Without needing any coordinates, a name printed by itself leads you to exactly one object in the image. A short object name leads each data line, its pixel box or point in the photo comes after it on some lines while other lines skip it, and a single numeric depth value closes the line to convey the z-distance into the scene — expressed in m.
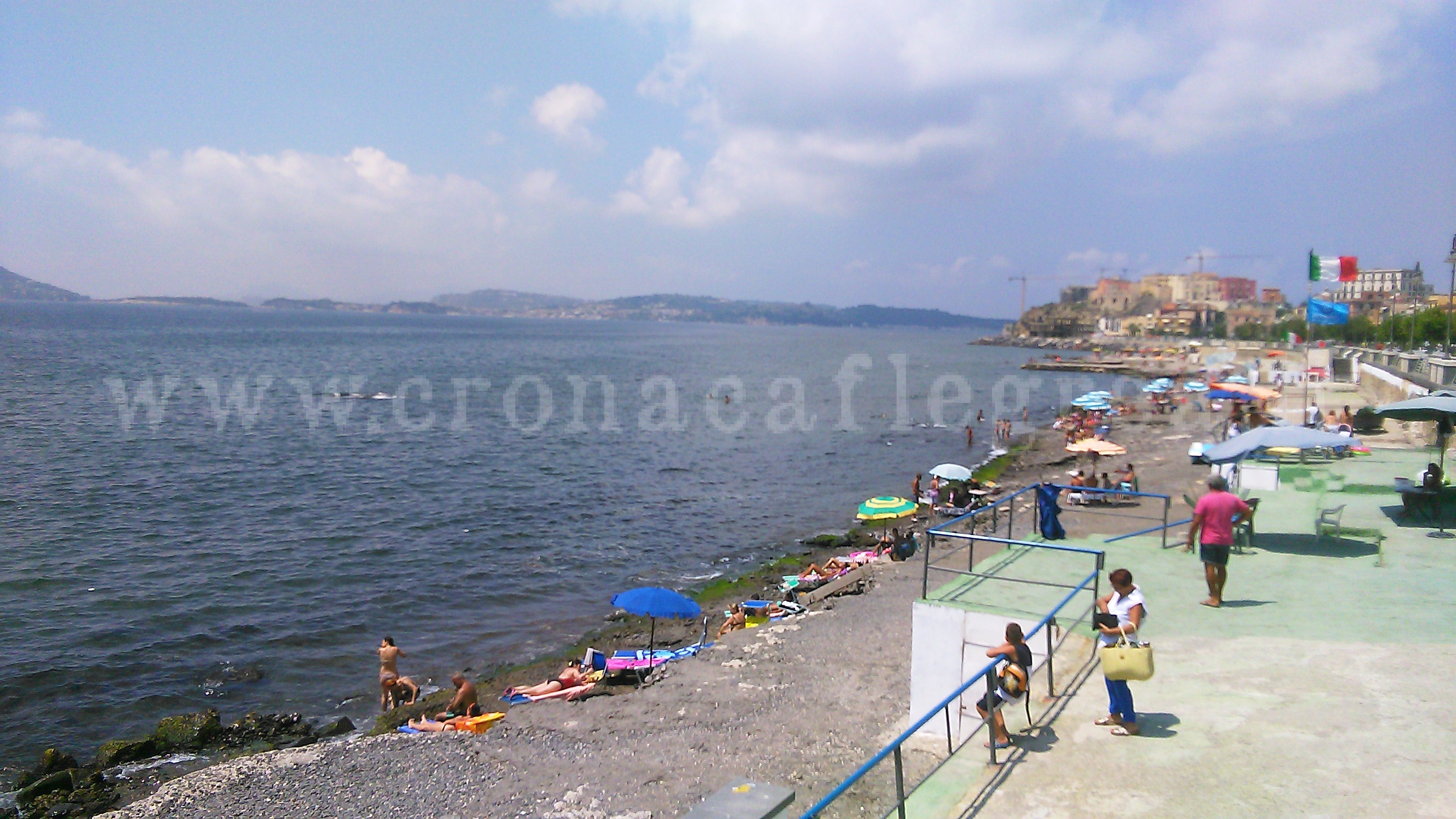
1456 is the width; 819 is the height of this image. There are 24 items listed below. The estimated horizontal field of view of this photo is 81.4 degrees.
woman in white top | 6.66
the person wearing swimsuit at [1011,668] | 6.58
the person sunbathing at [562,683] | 14.70
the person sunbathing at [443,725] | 13.33
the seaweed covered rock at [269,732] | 13.47
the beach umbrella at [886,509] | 25.08
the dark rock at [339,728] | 13.91
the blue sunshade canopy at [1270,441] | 11.45
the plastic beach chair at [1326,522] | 11.70
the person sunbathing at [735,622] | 17.45
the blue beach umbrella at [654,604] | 15.80
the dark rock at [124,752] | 12.71
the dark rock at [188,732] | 13.38
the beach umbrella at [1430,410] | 12.16
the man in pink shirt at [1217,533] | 9.30
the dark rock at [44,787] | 11.48
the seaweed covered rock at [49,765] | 12.19
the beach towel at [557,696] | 14.40
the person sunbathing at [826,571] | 20.78
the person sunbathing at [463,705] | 13.81
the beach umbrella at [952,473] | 25.05
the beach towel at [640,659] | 15.45
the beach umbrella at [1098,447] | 23.94
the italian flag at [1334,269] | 20.45
